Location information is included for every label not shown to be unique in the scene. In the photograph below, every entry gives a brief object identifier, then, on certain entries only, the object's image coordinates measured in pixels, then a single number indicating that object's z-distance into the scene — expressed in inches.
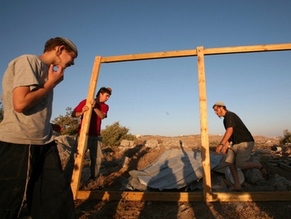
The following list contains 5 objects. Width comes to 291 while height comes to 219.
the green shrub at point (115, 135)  570.6
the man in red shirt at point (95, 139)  203.2
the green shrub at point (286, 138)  614.6
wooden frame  164.4
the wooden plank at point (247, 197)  163.9
